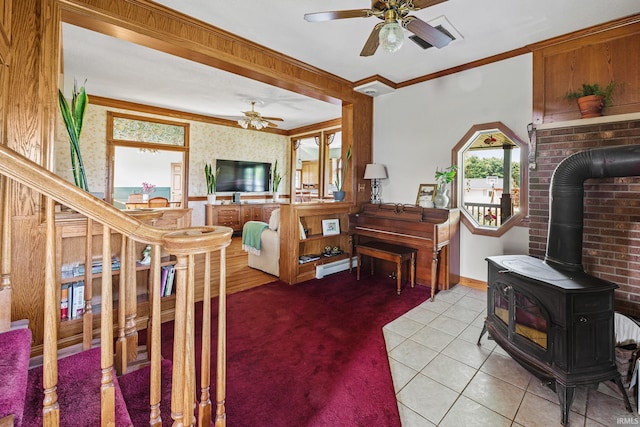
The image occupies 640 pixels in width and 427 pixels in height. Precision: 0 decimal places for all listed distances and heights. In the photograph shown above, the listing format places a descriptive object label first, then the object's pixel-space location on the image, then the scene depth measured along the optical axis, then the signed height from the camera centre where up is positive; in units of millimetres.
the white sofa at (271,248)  3898 -494
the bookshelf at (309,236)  3645 -315
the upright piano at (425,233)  3205 -224
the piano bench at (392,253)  3325 -469
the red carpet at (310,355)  1607 -1040
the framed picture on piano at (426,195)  3670 +248
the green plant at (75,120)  2098 +671
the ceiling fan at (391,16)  1879 +1333
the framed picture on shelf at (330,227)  4123 -198
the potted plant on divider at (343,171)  4267 +628
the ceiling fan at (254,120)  5203 +1675
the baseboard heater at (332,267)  3926 -763
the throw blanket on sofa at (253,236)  4191 -346
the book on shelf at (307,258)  3844 -608
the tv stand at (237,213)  6590 -30
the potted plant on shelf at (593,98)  2539 +1037
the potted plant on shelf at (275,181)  7742 +823
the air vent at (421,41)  2770 +1758
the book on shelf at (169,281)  2691 -660
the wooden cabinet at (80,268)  2094 -461
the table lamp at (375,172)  4109 +601
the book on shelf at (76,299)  2215 -683
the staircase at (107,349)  833 -505
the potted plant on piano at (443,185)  3457 +353
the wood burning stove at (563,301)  1610 -514
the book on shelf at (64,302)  2199 -698
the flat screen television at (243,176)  6895 +893
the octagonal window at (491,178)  3205 +433
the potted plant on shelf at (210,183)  6590 +647
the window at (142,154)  5566 +1406
